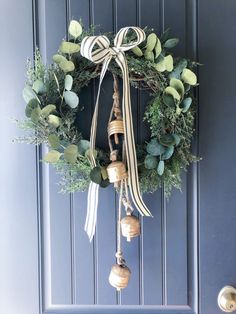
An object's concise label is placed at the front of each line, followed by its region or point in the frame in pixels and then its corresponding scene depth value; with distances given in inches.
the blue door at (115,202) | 34.2
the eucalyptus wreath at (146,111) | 30.6
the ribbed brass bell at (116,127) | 31.1
